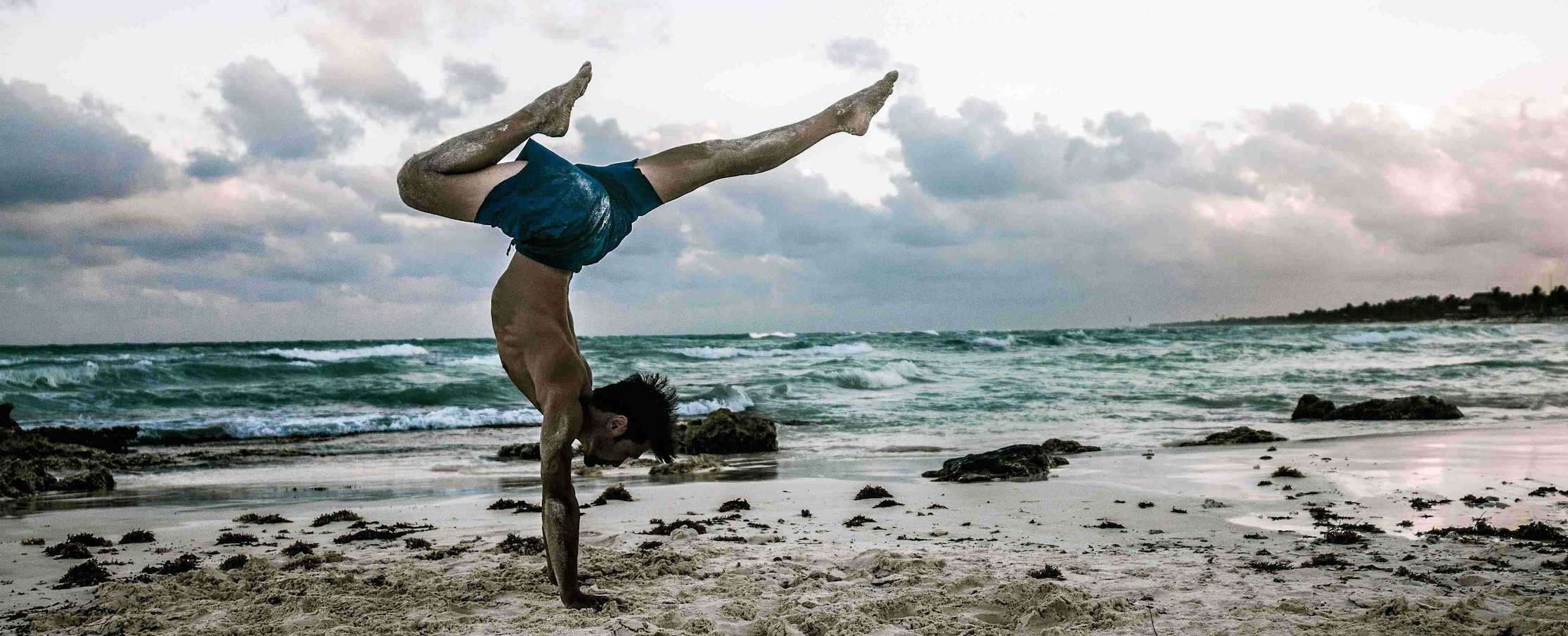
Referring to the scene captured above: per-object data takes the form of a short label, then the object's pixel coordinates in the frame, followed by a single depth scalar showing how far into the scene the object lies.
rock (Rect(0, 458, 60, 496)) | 8.83
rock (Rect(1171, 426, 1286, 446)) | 11.91
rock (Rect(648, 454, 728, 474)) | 10.02
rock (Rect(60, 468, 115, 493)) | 9.47
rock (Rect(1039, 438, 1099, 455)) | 11.25
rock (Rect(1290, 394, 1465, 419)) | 14.75
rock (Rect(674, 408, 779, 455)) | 12.38
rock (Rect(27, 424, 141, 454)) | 12.99
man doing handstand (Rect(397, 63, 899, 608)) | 3.96
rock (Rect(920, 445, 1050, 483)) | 8.70
